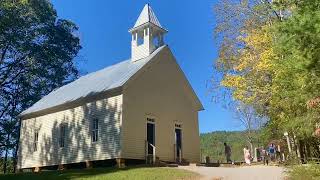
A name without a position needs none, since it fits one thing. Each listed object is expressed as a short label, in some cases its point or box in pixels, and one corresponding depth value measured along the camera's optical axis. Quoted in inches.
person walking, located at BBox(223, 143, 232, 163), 793.8
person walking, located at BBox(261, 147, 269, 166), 692.3
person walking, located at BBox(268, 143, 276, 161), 760.3
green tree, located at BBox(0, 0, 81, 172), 1091.8
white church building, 658.5
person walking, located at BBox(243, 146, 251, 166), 703.8
